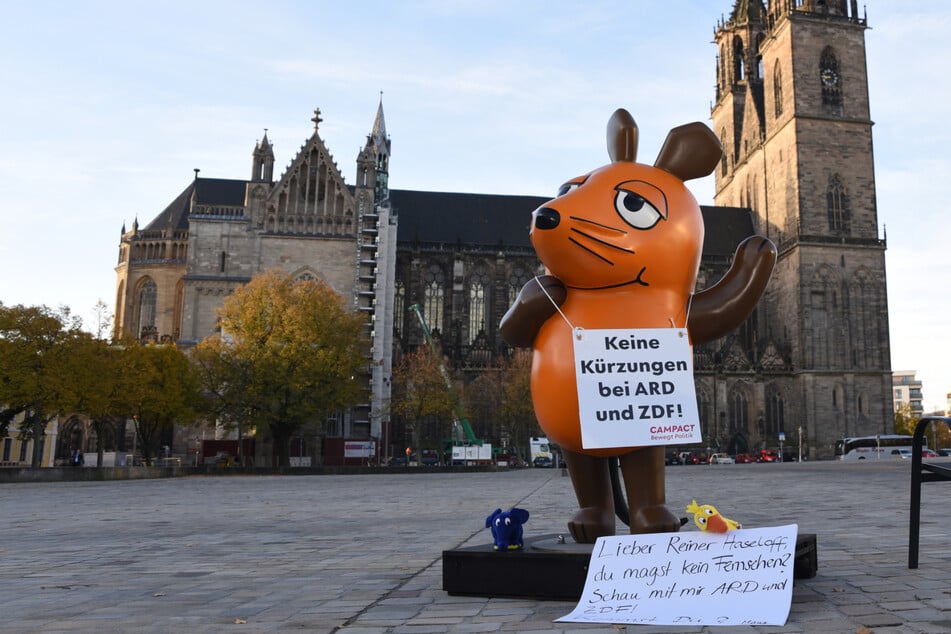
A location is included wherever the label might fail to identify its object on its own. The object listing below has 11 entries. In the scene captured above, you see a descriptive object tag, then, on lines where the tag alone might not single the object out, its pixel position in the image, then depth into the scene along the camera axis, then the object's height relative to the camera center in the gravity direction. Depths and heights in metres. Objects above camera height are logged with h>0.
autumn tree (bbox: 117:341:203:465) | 33.81 +1.73
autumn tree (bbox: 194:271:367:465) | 34.56 +3.03
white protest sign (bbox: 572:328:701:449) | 4.87 +0.29
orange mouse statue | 5.10 +0.97
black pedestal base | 4.49 -0.81
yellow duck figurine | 4.35 -0.47
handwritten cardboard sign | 4.01 -0.76
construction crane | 48.63 +0.72
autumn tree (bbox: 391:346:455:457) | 45.25 +2.35
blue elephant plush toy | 4.72 -0.57
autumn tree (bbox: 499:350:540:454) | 46.97 +1.87
